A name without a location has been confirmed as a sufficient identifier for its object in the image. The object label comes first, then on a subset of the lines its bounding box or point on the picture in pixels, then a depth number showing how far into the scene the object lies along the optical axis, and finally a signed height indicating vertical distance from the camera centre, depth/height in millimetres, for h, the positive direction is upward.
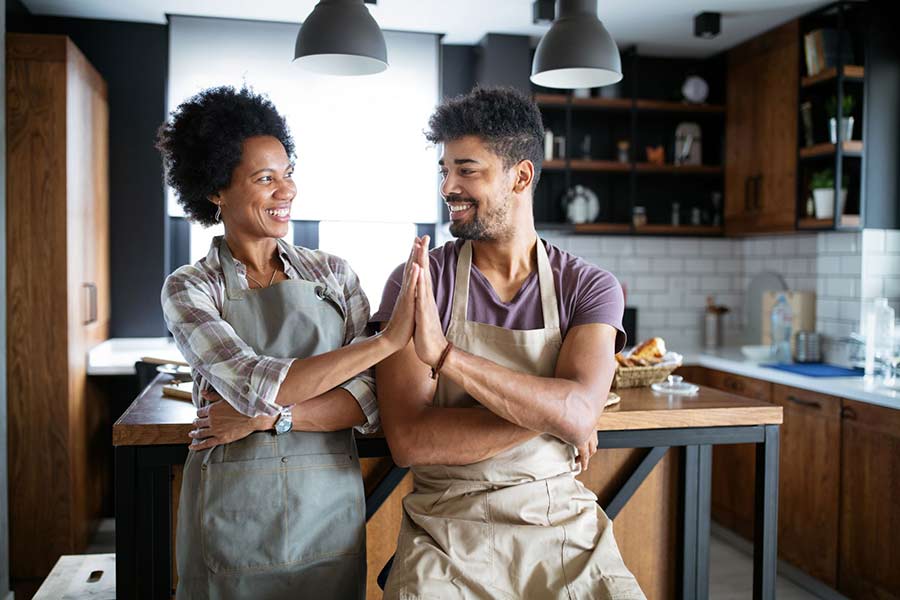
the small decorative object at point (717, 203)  5325 +449
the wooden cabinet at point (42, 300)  3783 -169
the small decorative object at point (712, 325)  5258 -348
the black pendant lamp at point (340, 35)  2756 +798
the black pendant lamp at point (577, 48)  2840 +782
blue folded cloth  4009 -493
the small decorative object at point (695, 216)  5332 +364
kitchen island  2006 -624
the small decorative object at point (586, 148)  5145 +774
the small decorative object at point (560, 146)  5078 +775
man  1786 -267
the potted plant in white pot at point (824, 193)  4250 +423
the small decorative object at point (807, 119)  4430 +839
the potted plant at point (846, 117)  4168 +803
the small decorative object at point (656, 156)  5219 +741
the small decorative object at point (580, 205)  5066 +413
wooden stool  2449 -1003
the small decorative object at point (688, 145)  5258 +824
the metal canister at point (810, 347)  4410 -404
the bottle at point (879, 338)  3762 -305
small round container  2557 -373
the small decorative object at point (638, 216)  5121 +345
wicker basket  2652 -344
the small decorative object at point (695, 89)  5203 +1168
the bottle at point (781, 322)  4695 -289
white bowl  4641 -464
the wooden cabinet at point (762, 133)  4562 +828
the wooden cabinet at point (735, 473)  4324 -1123
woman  1706 -231
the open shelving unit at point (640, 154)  5086 +774
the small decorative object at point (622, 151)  5230 +773
